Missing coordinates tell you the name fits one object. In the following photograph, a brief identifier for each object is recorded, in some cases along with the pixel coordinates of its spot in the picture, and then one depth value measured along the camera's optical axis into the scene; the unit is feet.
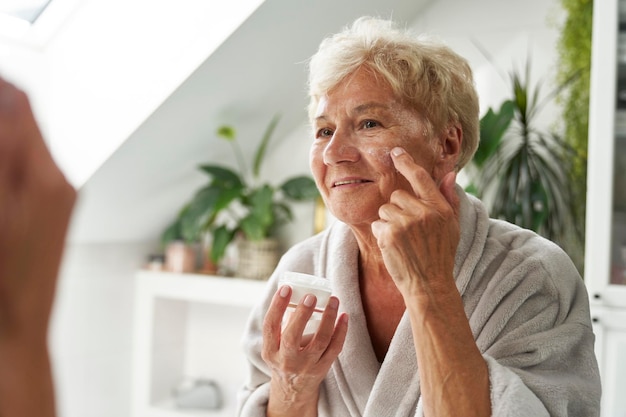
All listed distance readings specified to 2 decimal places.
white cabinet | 6.53
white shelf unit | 8.69
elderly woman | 3.27
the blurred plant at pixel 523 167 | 7.36
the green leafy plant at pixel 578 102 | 7.71
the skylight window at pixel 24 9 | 6.69
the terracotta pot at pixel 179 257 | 9.03
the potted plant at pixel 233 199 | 8.25
